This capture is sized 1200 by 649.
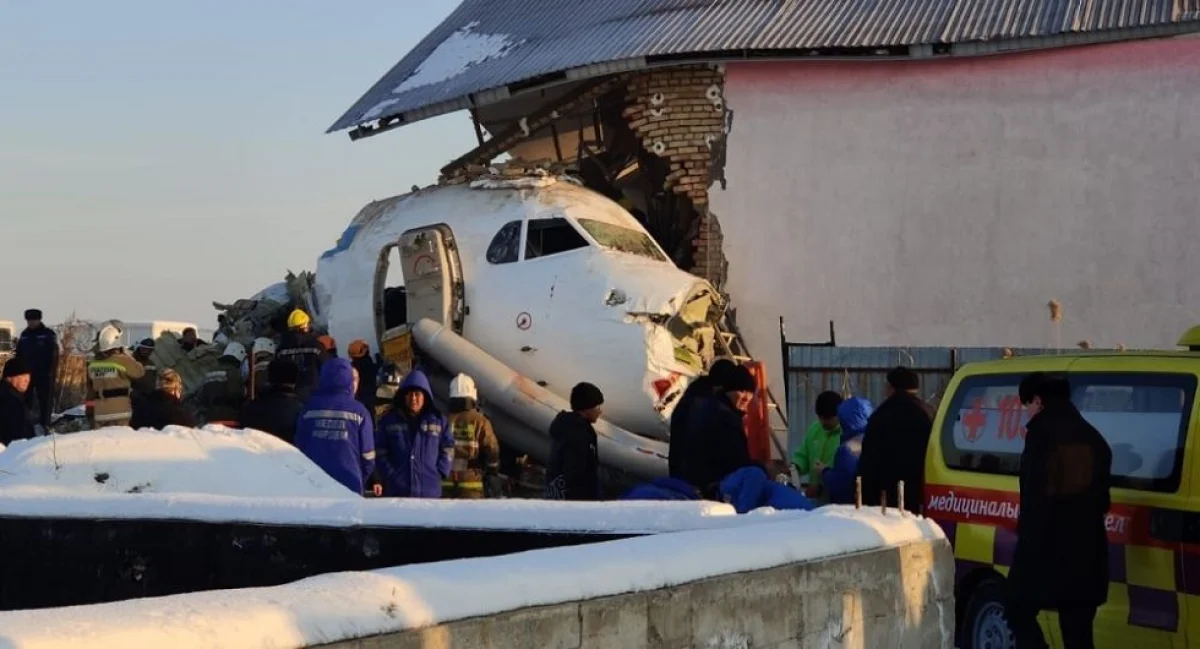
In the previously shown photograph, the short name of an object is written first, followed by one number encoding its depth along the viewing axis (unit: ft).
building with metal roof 63.26
